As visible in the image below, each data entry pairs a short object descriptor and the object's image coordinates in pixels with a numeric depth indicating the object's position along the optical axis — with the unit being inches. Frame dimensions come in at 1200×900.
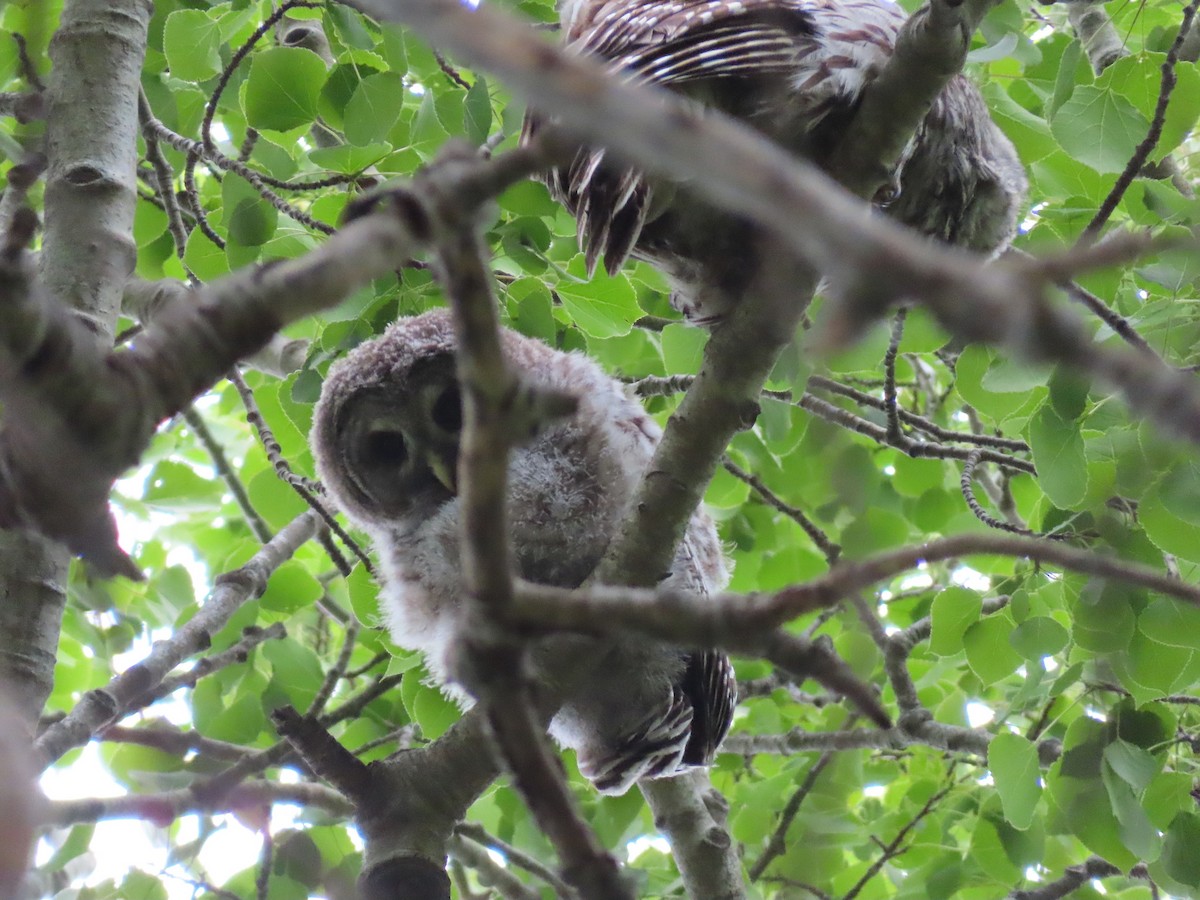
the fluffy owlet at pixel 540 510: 518.3
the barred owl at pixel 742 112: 513.6
